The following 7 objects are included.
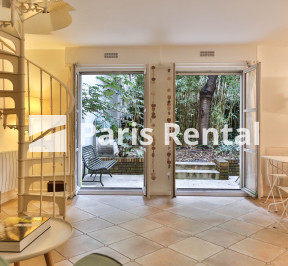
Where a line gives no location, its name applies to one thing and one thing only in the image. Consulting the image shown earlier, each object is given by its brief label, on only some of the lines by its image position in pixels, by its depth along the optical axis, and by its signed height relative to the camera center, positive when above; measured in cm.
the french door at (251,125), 456 +9
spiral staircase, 273 +35
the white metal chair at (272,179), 472 -86
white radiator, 417 -63
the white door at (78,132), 493 -2
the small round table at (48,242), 109 -50
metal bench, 550 -66
